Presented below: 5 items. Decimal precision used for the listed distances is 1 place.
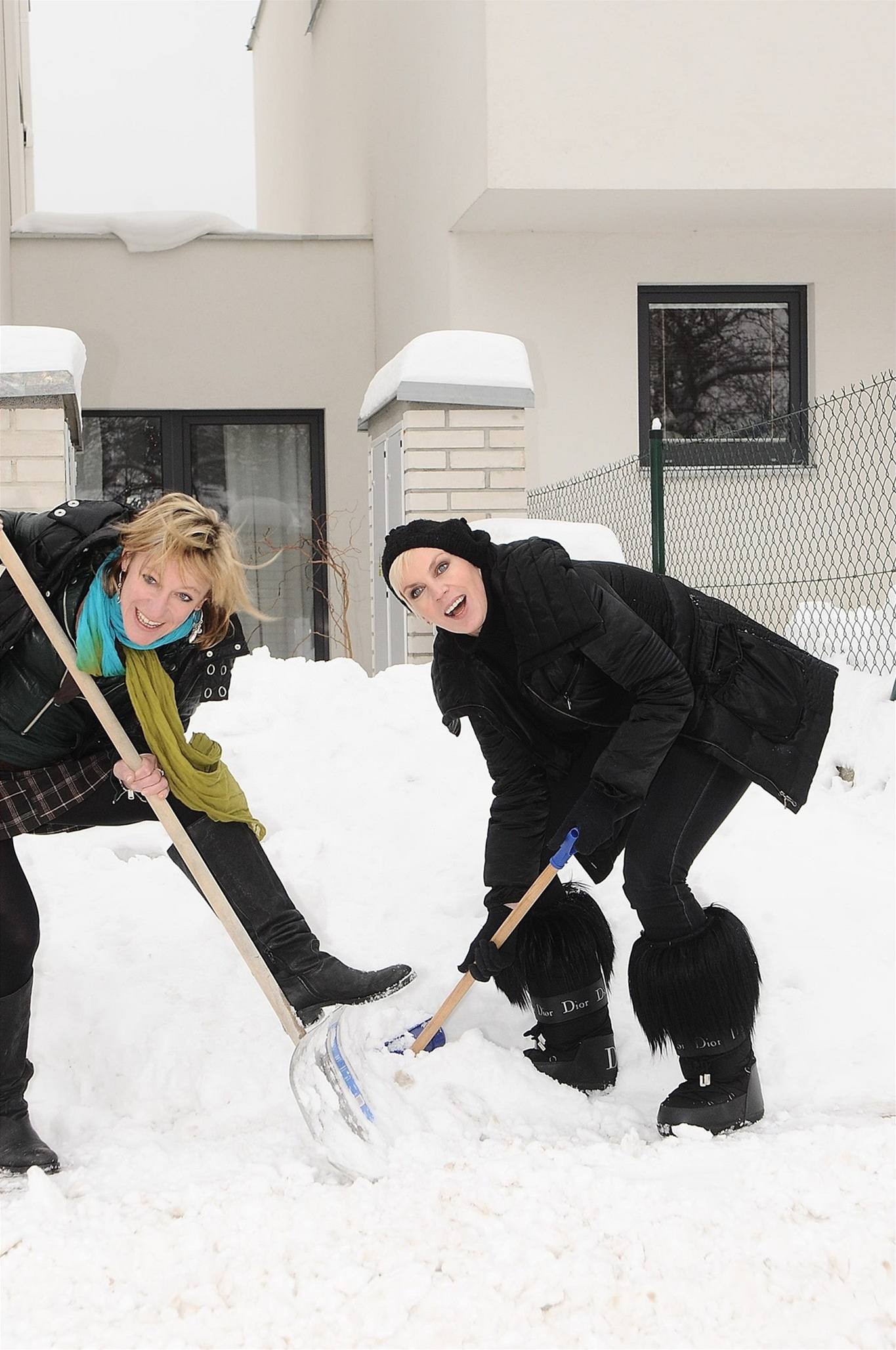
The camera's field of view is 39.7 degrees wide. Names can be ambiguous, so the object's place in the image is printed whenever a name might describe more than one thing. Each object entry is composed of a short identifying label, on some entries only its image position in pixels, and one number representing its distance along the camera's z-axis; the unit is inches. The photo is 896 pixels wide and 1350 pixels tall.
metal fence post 254.1
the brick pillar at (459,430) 234.1
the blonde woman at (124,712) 97.5
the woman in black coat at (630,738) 105.3
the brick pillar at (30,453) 218.4
